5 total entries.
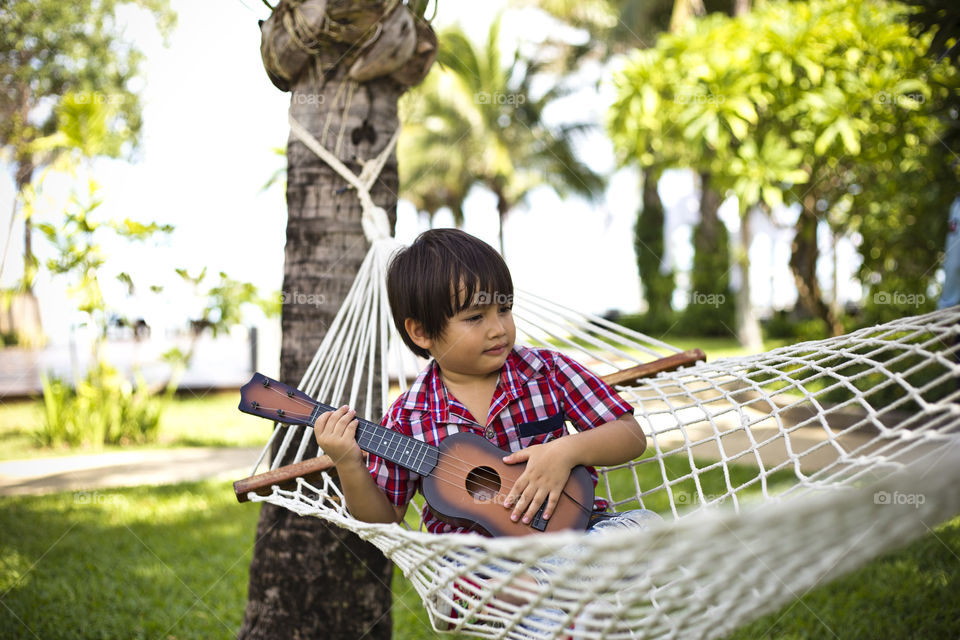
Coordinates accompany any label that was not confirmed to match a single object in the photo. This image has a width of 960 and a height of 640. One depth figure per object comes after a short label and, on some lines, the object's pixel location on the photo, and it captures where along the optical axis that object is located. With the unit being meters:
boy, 1.25
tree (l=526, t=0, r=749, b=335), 10.77
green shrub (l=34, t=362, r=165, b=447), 4.25
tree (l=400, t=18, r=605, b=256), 13.94
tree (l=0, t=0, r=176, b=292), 7.81
